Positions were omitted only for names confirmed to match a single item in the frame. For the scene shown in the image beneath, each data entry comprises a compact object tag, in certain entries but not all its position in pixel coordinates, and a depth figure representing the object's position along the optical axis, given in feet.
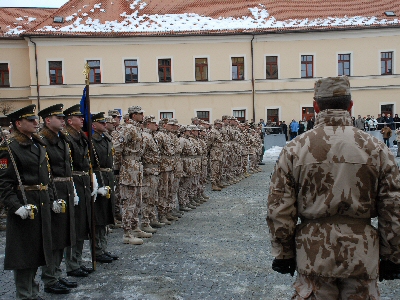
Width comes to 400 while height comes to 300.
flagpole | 19.60
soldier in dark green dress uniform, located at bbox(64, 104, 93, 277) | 19.26
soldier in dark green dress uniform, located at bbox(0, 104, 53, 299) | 15.05
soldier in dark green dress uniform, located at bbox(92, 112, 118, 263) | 21.40
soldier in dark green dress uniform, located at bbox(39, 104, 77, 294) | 16.99
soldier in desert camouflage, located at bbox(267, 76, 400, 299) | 9.12
